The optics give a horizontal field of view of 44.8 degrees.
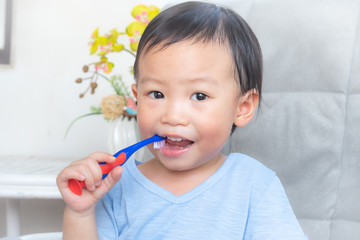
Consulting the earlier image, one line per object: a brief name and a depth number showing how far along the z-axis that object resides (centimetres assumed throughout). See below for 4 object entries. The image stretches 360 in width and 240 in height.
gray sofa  95
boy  78
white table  120
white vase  133
